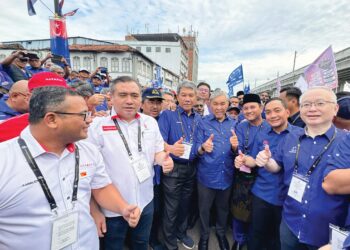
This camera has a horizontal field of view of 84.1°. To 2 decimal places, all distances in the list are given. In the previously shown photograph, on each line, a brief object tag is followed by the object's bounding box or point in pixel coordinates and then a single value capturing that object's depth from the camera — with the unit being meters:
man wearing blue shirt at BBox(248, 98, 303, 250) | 2.39
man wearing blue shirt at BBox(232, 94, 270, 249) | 2.84
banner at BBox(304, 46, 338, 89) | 4.61
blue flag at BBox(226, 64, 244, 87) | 9.53
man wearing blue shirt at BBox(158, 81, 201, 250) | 2.81
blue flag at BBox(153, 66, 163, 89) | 17.72
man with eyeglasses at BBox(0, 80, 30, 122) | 2.25
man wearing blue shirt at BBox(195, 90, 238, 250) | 2.82
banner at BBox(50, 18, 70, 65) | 6.95
